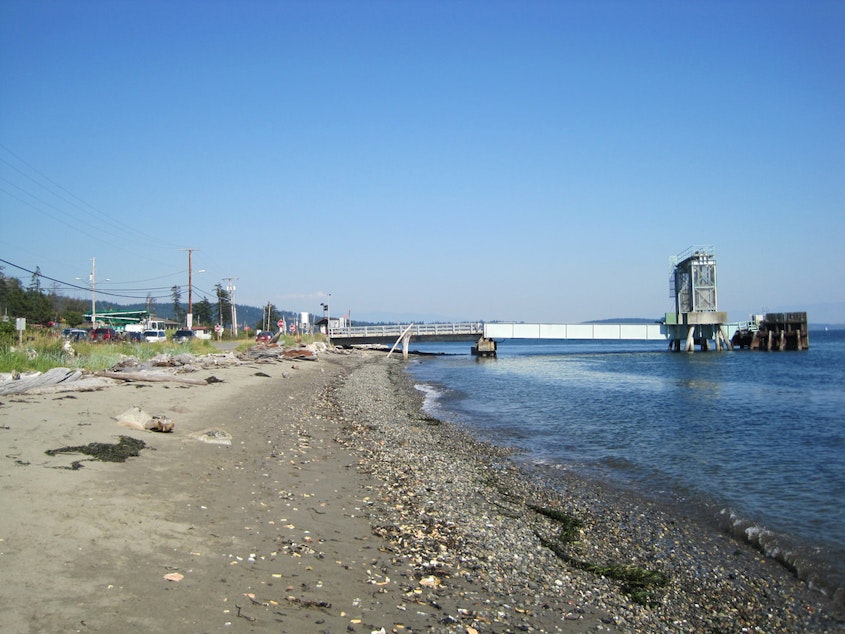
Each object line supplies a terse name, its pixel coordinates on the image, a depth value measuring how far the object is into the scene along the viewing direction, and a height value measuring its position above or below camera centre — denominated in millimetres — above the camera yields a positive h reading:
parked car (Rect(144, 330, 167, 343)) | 47231 -462
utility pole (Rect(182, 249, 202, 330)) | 57938 +3683
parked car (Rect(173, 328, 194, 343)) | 49550 -408
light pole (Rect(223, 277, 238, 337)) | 75800 +2185
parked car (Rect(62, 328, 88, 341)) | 41669 -148
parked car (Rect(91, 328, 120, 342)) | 41184 -301
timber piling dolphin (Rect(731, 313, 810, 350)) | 81375 -610
